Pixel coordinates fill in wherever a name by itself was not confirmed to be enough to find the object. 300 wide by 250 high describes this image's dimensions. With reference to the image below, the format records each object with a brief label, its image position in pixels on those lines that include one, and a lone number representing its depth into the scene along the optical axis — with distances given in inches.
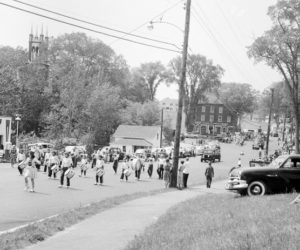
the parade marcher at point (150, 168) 1254.9
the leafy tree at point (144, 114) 3661.4
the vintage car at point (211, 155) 1956.2
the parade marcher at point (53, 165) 1046.4
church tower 3645.9
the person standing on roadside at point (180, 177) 1008.2
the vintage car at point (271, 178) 642.2
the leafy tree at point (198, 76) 4065.0
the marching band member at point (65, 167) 895.7
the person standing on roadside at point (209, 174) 997.2
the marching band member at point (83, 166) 1160.8
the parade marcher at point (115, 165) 1276.3
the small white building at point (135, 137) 2967.5
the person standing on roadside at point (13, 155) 1317.3
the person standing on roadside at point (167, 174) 1031.1
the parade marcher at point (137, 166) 1159.6
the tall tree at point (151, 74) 4479.6
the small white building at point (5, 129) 1883.6
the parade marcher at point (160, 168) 1244.5
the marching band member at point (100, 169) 991.6
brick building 5022.1
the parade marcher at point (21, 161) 1060.5
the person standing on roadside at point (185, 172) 1008.4
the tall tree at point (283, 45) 1514.5
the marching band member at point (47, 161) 1130.7
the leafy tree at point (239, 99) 5128.0
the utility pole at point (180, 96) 981.8
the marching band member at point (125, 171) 1113.4
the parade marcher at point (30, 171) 810.2
